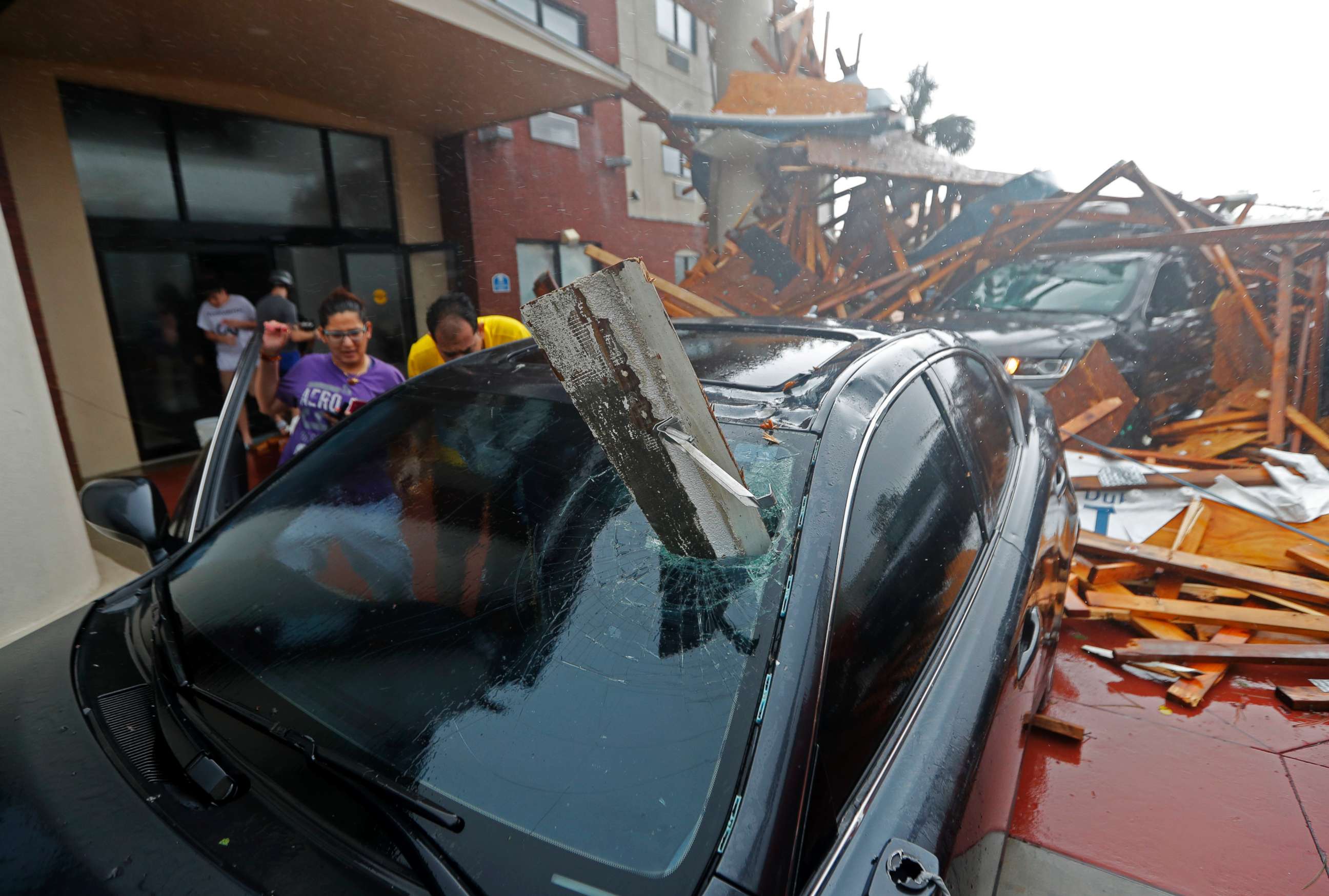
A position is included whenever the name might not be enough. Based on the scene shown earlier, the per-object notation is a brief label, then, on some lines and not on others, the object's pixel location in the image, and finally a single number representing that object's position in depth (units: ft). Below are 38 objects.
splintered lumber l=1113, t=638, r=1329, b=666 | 9.39
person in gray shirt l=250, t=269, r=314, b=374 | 10.52
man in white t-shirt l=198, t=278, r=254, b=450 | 20.22
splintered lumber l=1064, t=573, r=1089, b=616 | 10.68
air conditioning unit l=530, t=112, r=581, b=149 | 32.73
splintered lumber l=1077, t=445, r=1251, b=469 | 15.79
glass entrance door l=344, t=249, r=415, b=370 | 26.08
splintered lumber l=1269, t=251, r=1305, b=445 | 16.90
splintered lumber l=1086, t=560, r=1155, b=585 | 11.71
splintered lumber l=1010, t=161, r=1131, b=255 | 23.59
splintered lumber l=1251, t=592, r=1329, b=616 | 10.66
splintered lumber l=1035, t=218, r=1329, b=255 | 19.57
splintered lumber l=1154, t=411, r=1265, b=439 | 17.67
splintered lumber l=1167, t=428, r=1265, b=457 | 16.35
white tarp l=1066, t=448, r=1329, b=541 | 12.75
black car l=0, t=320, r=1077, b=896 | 3.13
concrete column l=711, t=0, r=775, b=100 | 36.94
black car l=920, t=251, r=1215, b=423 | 18.15
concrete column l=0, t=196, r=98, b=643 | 8.40
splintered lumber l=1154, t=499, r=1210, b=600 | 11.56
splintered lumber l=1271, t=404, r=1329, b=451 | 16.28
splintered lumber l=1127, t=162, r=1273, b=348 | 18.95
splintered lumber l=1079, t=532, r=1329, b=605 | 10.87
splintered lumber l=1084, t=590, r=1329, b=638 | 10.07
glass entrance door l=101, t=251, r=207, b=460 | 19.62
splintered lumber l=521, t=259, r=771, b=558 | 3.49
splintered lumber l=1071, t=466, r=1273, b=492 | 13.75
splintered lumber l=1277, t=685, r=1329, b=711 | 8.46
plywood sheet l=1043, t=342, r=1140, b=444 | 16.46
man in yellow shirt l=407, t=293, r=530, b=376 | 11.10
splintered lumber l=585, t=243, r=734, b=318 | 24.09
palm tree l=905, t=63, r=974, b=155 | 124.16
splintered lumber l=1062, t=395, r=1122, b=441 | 16.10
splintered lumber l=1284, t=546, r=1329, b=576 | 11.26
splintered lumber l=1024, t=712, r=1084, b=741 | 7.72
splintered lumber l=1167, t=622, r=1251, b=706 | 8.64
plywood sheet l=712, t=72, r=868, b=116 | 31.32
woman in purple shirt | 9.64
